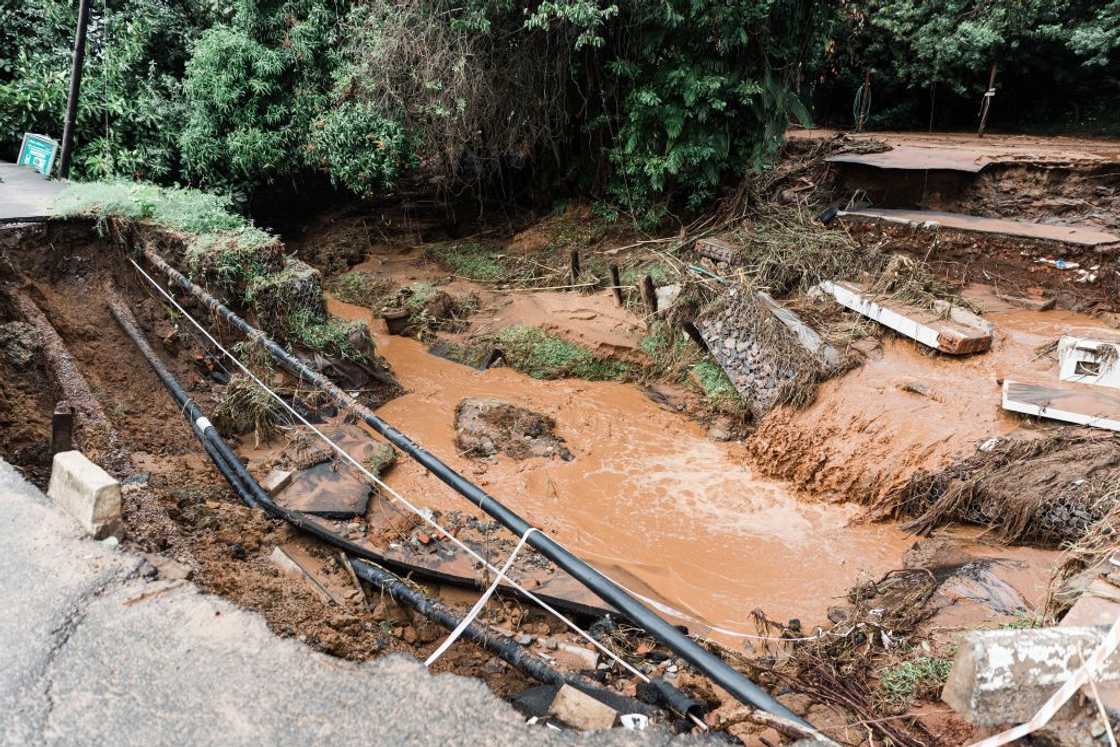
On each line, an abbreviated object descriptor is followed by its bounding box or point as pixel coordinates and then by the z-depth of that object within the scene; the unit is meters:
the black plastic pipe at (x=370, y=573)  2.47
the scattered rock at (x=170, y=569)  2.36
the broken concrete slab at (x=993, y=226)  7.83
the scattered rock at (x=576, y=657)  3.10
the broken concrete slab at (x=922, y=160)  9.54
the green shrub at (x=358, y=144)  10.16
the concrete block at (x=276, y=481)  4.61
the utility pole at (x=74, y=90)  7.70
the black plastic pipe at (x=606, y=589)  1.85
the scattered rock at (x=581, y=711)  1.98
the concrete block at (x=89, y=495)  2.46
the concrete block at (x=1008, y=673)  1.78
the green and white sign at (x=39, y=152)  8.34
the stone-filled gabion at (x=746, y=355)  7.31
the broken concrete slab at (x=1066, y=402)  5.23
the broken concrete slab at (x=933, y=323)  6.58
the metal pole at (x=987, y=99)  13.53
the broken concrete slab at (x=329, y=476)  4.57
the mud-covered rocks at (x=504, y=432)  6.80
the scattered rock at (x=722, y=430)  7.39
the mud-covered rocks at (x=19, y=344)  4.30
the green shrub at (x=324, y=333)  6.67
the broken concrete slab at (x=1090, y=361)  5.68
